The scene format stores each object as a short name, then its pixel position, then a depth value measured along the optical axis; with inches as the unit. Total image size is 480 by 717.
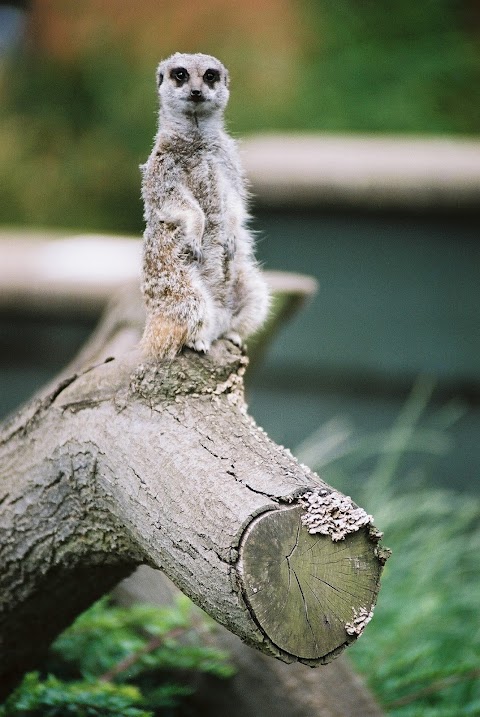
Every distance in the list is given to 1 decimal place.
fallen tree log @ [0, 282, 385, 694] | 177.8
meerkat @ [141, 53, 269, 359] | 184.9
